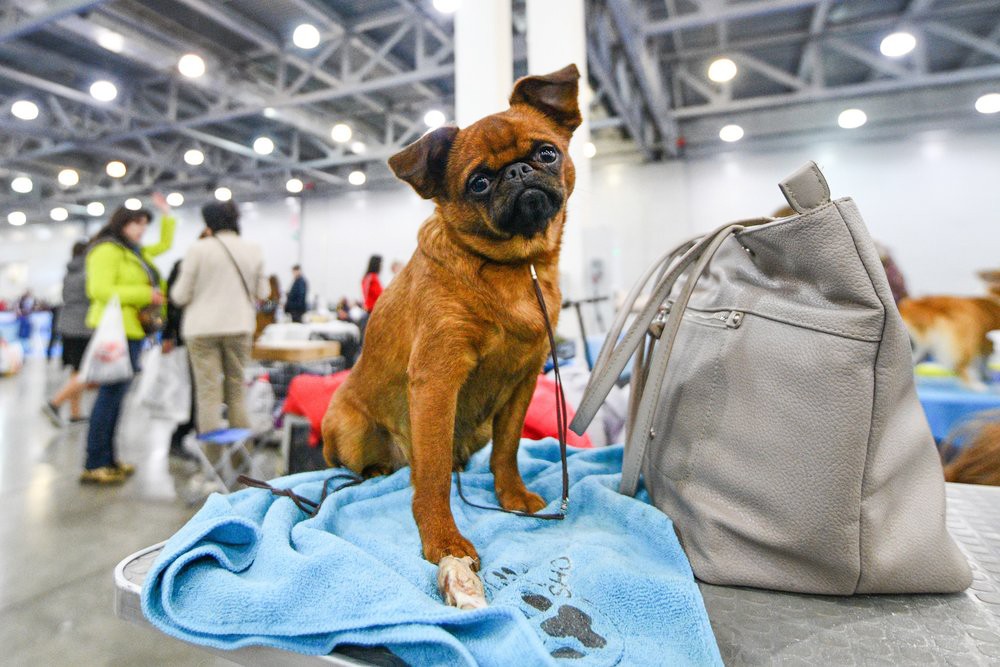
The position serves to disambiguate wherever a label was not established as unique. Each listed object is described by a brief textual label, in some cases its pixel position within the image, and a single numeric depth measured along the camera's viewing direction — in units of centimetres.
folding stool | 295
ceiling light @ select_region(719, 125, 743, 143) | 866
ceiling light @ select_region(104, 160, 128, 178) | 1037
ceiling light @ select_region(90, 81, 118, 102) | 683
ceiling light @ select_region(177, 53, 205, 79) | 625
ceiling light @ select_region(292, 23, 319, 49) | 557
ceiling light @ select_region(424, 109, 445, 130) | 757
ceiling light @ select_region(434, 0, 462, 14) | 423
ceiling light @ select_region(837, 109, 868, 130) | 778
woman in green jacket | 330
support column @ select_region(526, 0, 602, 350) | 364
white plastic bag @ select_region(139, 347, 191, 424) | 336
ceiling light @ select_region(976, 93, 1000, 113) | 730
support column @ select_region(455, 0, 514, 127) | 341
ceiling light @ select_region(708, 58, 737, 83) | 606
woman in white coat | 321
